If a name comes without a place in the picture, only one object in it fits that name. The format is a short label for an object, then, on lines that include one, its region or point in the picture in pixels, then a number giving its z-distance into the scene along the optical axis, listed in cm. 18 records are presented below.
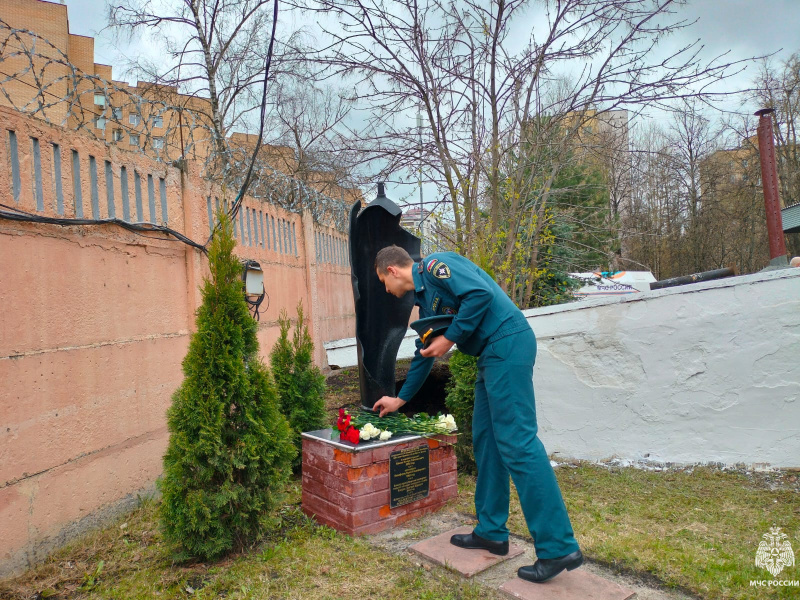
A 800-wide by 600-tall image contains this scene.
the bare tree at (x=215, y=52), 1030
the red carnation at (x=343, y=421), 360
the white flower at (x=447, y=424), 384
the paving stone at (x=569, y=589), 252
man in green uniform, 259
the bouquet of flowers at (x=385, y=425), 354
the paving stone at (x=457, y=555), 285
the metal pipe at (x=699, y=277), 654
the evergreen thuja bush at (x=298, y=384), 455
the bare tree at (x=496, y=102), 689
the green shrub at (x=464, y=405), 473
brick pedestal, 334
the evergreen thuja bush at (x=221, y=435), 294
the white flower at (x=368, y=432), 351
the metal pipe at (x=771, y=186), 851
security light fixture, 503
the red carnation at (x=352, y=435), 348
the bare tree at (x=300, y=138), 1304
